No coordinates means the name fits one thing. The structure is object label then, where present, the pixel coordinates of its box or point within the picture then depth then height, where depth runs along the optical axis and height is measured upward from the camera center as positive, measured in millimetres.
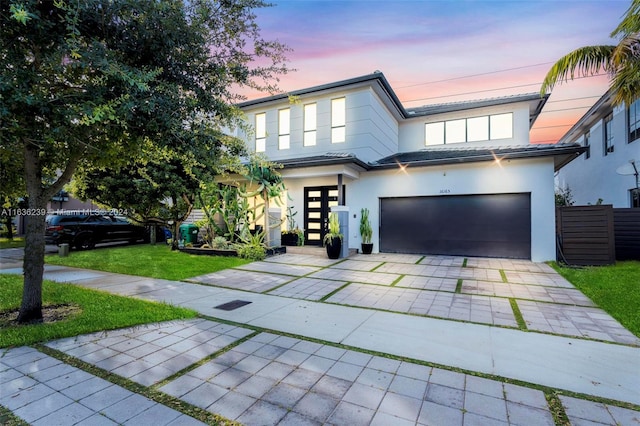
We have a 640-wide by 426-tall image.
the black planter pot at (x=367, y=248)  11195 -1134
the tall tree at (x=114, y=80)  2967 +1593
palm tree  6355 +3721
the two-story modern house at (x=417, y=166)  9555 +1803
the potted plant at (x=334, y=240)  9817 -756
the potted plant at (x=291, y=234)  12477 -695
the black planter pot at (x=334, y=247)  9805 -972
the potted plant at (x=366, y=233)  11211 -580
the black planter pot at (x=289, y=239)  12586 -922
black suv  11578 -608
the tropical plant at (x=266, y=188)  10477 +1033
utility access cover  4801 -1459
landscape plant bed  10359 -1227
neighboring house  11096 +2791
